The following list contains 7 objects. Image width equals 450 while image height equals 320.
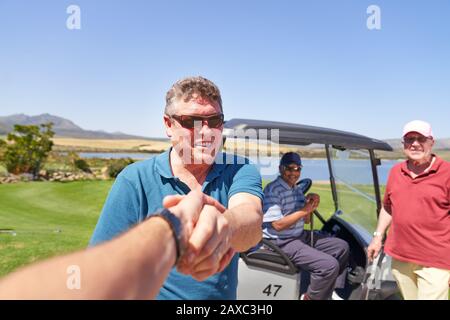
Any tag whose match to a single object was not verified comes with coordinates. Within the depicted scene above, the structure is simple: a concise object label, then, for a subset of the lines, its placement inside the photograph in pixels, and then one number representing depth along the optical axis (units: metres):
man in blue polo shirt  1.48
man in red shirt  3.06
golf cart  3.18
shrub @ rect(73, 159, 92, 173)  27.39
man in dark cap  3.39
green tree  25.42
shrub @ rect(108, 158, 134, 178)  25.89
